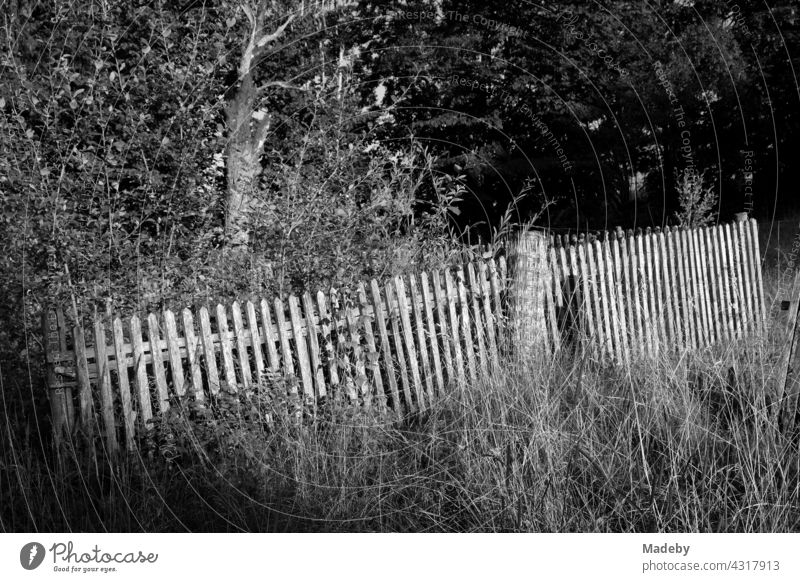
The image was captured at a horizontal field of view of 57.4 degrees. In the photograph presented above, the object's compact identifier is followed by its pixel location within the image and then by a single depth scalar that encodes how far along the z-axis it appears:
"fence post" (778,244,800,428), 3.77
